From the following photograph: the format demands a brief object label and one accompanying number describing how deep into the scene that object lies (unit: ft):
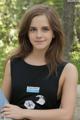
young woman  9.43
